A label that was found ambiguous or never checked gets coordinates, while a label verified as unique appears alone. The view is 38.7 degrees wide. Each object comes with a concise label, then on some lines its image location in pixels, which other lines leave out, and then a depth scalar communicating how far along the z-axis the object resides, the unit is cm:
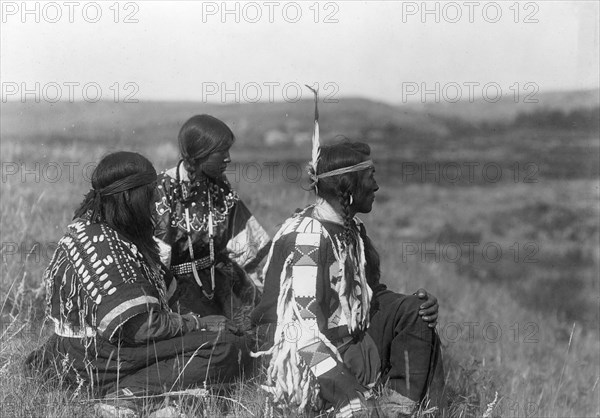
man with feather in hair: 344
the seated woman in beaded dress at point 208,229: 457
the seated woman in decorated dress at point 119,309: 340
